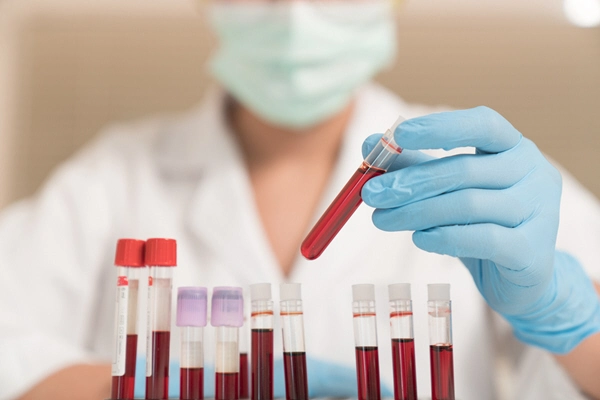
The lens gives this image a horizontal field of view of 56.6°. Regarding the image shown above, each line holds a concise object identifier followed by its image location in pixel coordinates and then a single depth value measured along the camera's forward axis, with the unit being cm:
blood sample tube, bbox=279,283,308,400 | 79
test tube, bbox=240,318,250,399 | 89
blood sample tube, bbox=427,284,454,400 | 77
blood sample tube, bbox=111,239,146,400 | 78
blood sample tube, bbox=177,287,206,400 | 81
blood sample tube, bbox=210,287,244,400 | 80
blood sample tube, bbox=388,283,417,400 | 78
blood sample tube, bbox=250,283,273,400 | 80
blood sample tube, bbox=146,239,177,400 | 79
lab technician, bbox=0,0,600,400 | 108
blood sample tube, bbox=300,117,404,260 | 79
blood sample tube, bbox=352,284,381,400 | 79
